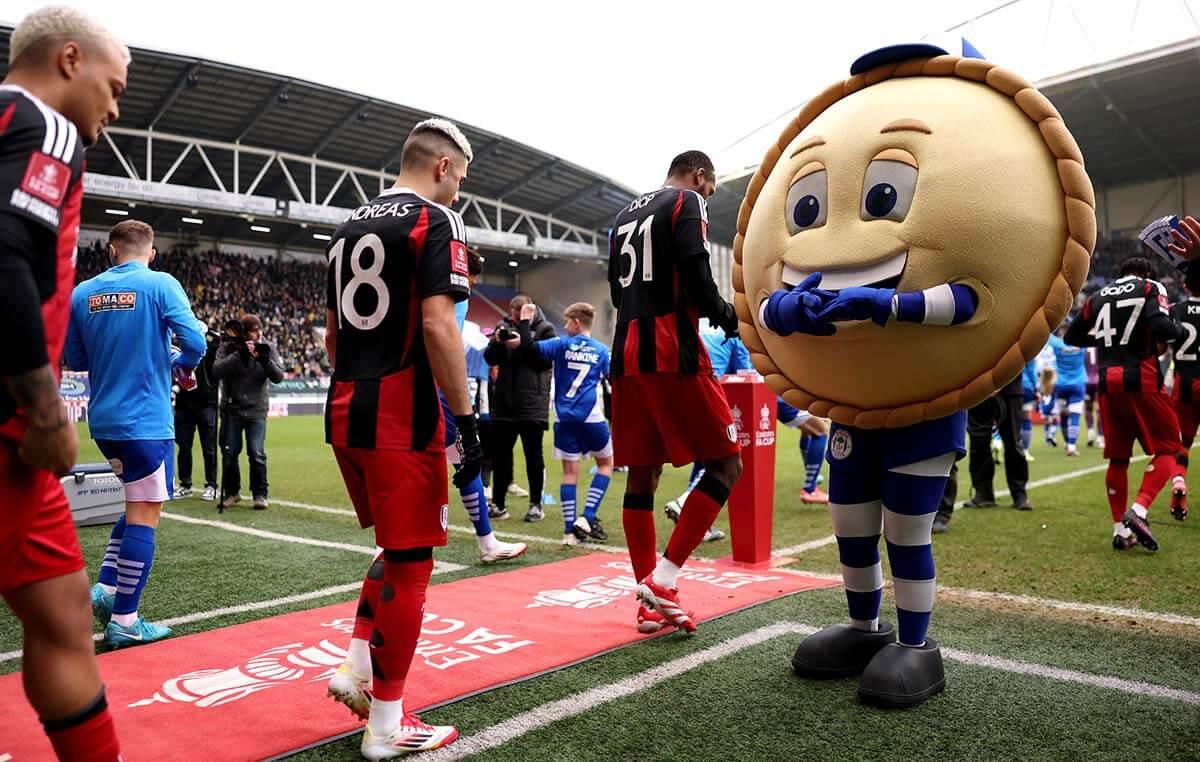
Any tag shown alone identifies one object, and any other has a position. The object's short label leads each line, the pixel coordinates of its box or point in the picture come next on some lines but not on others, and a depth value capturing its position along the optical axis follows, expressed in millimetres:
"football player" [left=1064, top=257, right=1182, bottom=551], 6133
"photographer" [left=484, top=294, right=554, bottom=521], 7852
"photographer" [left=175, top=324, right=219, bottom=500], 9984
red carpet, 2908
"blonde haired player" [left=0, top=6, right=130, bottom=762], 1825
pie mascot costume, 2797
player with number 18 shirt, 2752
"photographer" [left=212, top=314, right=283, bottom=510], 9031
